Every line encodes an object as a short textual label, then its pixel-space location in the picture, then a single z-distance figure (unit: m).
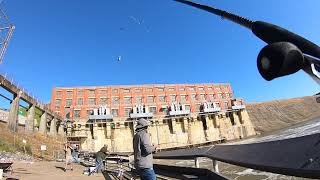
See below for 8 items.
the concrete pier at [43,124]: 28.38
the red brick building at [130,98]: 53.25
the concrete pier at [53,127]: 33.46
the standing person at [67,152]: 9.68
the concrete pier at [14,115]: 19.43
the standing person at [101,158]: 8.70
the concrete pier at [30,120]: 23.29
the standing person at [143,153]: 3.33
